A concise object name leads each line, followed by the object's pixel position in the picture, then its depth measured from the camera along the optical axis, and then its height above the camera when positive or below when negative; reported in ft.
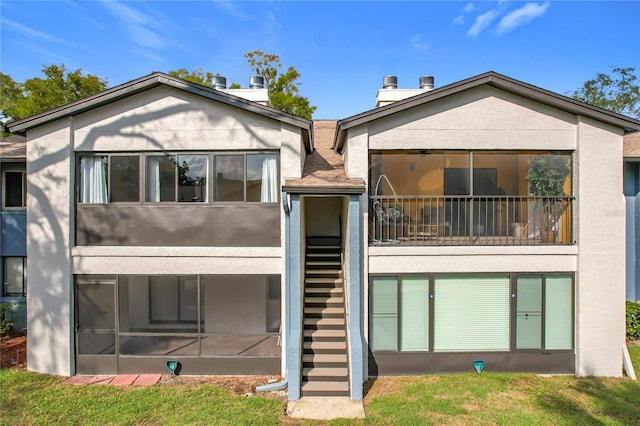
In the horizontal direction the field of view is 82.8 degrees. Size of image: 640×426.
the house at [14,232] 37.04 -2.10
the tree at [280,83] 89.30 +34.56
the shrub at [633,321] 33.27 -10.06
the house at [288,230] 28.19 -1.78
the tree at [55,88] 76.64 +26.77
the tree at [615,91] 106.24 +36.27
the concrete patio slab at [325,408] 22.86 -12.84
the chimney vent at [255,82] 48.03 +17.26
